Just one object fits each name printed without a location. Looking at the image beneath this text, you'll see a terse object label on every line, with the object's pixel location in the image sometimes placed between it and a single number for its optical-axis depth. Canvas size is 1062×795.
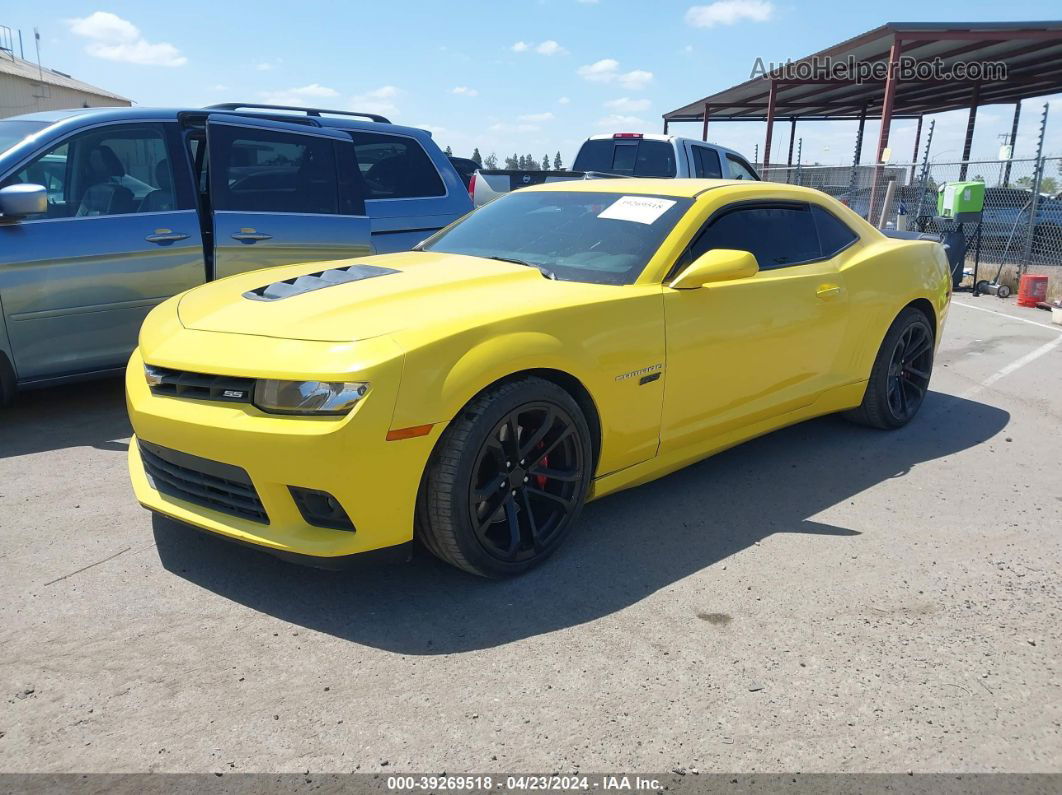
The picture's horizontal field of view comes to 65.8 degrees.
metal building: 32.94
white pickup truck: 9.91
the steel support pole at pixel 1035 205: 11.70
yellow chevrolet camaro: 2.65
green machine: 11.55
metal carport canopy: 16.27
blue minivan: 4.51
